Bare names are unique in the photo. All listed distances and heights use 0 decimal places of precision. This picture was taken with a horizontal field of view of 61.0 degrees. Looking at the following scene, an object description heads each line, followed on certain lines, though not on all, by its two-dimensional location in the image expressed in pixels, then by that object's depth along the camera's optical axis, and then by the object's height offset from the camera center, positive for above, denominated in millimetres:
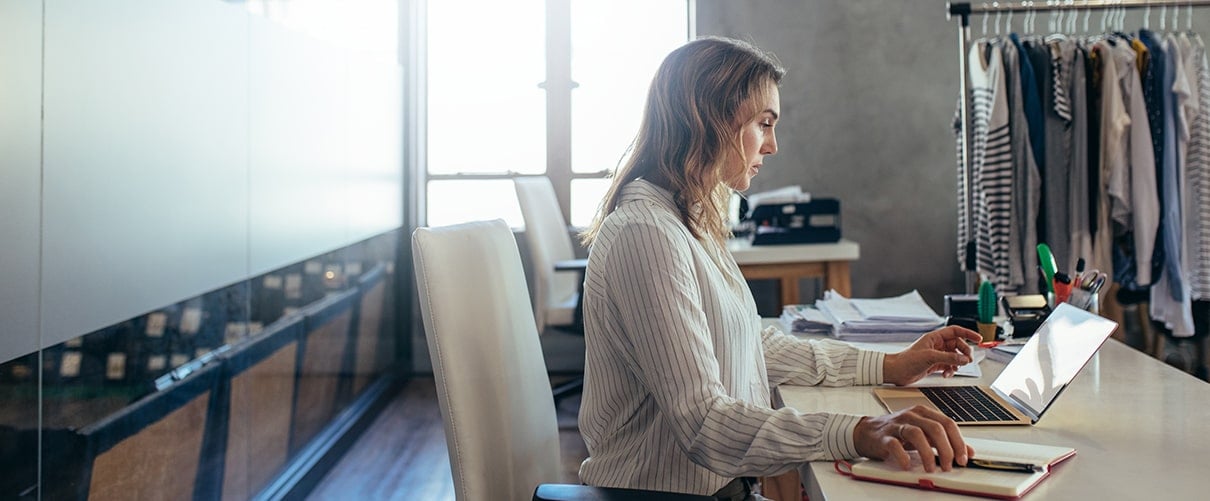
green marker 1963 -2
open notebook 1021 -215
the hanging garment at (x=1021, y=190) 3338 +245
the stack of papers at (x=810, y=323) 2029 -115
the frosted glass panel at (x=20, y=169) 1422 +138
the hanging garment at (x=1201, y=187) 3260 +249
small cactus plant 1919 -73
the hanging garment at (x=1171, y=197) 3256 +215
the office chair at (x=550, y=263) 3762 +9
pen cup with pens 1887 -44
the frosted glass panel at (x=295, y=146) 2525 +334
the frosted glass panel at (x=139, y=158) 1591 +197
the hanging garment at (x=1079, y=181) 3314 +272
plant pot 1882 -123
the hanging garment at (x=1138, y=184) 3240 +255
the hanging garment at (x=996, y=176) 3355 +293
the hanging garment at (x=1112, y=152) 3271 +362
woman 1126 -96
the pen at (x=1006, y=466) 1063 -209
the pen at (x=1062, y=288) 1909 -43
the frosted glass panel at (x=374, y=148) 3668 +470
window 4938 +849
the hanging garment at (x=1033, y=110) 3344 +505
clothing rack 3082 +762
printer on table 3742 +169
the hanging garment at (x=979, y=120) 3455 +501
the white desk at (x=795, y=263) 3641 +8
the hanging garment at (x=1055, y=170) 3336 +308
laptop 1303 -159
